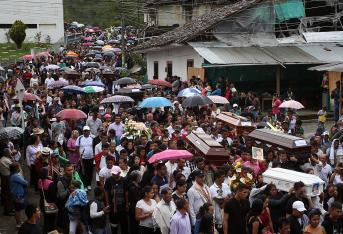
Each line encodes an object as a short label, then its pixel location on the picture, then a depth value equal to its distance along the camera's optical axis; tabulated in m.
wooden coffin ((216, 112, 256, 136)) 17.20
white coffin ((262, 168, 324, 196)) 10.87
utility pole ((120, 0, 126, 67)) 40.06
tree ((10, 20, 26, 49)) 62.09
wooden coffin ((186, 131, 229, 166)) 13.05
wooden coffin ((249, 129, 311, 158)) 13.57
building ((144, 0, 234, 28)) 44.08
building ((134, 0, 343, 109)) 31.42
